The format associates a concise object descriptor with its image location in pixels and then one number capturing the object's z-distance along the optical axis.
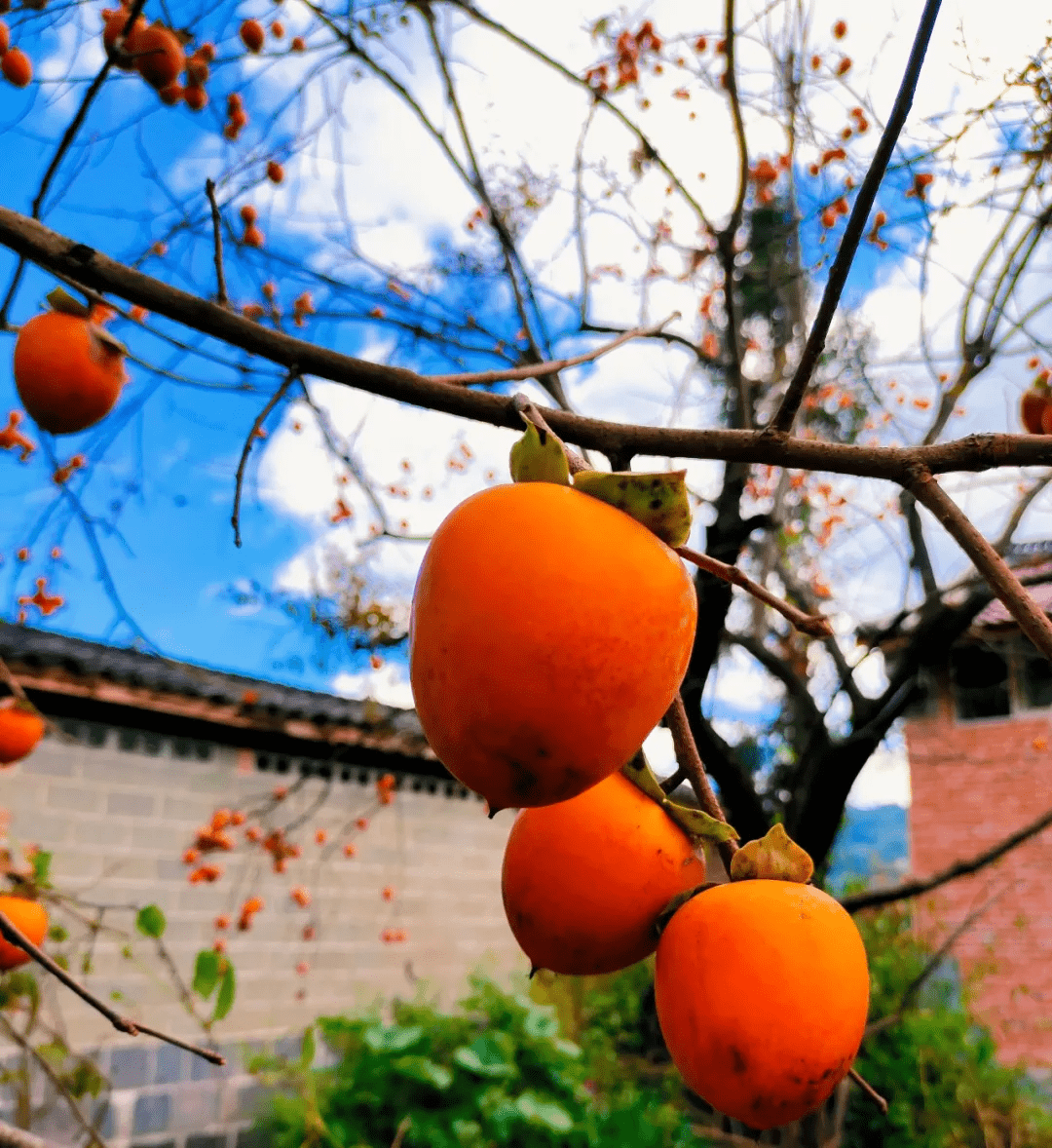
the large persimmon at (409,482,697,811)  0.48
